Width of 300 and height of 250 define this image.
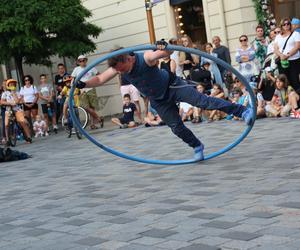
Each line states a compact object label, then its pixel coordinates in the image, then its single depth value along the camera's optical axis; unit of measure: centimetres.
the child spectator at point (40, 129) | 1750
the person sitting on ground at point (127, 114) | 1603
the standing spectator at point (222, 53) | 1473
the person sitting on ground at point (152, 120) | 1513
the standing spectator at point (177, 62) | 1488
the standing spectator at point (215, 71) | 1422
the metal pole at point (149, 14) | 1398
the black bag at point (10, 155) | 1212
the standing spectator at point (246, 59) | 1380
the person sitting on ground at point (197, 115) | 1415
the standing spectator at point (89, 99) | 1623
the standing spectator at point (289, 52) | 1275
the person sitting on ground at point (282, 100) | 1233
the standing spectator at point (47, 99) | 1839
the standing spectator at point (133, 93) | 1652
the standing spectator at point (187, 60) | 1478
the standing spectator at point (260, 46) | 1410
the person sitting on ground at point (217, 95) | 1378
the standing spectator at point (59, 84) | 1832
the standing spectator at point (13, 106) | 1565
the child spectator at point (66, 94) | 1577
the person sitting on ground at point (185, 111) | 1457
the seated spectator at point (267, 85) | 1309
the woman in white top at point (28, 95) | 1758
